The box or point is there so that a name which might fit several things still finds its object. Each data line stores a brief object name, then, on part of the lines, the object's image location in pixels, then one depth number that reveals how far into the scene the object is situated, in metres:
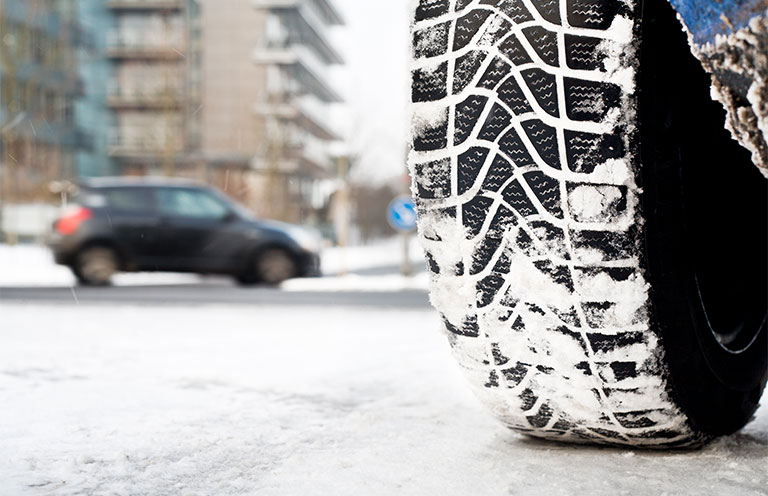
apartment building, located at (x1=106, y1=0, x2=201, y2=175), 48.62
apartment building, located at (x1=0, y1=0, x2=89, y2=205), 26.77
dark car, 10.98
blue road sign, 12.88
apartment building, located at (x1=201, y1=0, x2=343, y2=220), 49.03
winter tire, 1.60
